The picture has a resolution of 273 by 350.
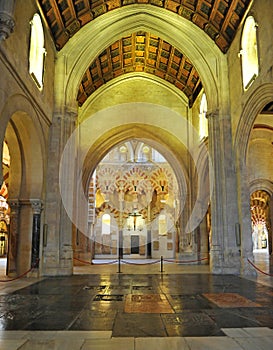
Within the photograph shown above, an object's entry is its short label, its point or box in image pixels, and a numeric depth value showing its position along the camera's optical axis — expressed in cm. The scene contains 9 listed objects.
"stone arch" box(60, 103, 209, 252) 2016
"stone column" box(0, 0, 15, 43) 738
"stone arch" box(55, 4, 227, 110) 1392
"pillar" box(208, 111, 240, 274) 1255
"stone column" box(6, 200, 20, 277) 1157
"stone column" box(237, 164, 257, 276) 1196
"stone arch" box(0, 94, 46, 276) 1159
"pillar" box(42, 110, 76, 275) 1223
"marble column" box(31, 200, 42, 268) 1148
